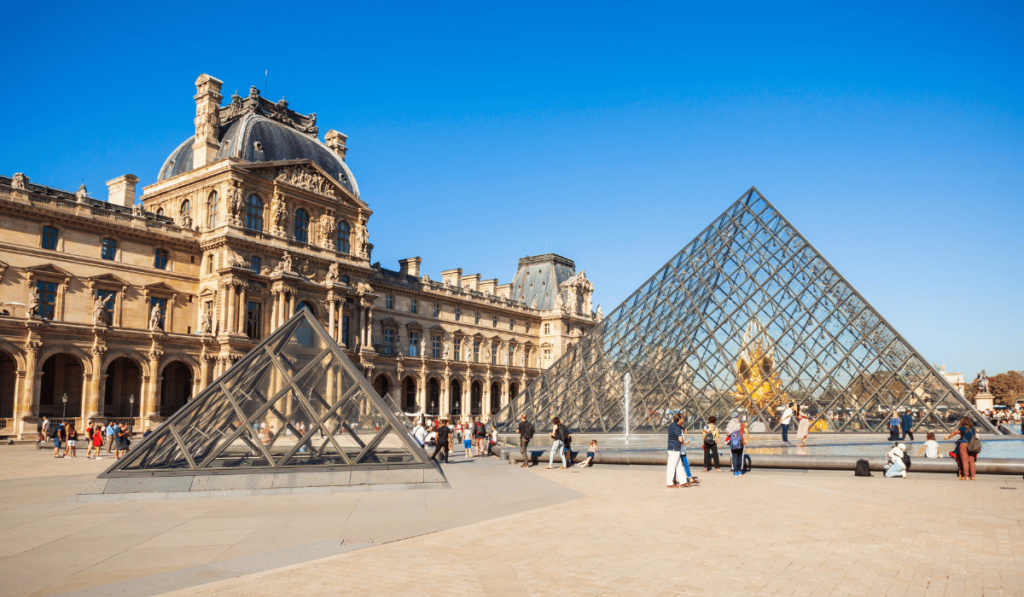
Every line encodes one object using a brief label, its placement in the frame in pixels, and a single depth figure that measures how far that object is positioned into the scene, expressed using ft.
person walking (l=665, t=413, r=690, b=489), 41.01
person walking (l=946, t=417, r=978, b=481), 42.04
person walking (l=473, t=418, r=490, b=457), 73.77
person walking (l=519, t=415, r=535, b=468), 56.10
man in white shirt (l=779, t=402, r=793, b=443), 65.00
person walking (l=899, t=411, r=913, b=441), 70.95
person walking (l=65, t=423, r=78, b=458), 76.02
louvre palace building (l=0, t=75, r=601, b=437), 108.88
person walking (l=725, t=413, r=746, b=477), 46.47
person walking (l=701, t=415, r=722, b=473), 48.96
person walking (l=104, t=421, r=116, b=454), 80.17
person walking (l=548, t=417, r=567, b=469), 54.24
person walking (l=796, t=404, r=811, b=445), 63.72
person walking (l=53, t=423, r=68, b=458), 75.06
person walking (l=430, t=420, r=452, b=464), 57.98
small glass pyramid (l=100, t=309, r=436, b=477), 38.70
